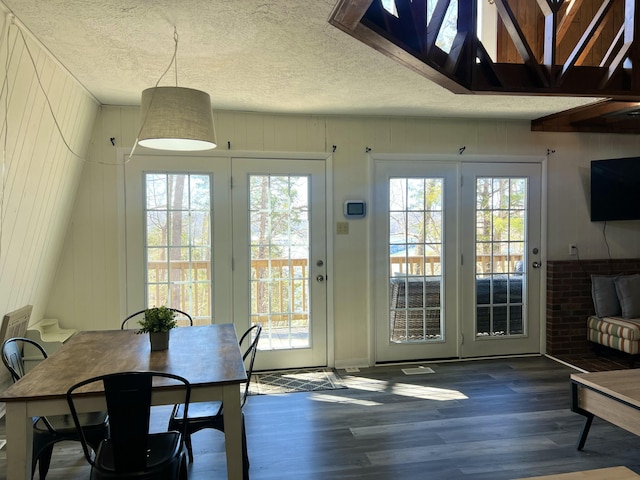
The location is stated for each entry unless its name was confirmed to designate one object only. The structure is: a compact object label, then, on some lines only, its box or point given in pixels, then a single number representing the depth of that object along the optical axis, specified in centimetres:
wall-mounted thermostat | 419
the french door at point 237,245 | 387
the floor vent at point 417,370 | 405
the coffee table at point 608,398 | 232
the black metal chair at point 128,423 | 172
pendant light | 207
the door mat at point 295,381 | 368
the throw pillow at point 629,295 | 419
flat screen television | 439
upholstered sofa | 401
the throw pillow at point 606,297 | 438
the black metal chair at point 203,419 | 218
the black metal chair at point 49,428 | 205
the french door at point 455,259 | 432
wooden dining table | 177
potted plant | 230
